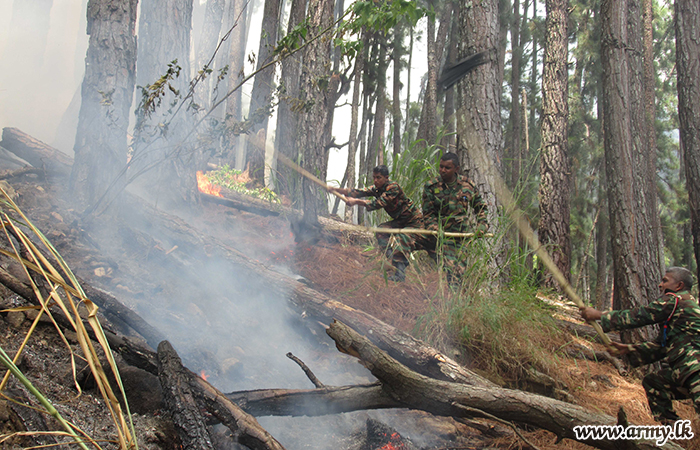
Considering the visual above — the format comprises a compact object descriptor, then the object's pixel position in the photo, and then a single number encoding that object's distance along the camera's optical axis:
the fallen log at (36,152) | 5.75
